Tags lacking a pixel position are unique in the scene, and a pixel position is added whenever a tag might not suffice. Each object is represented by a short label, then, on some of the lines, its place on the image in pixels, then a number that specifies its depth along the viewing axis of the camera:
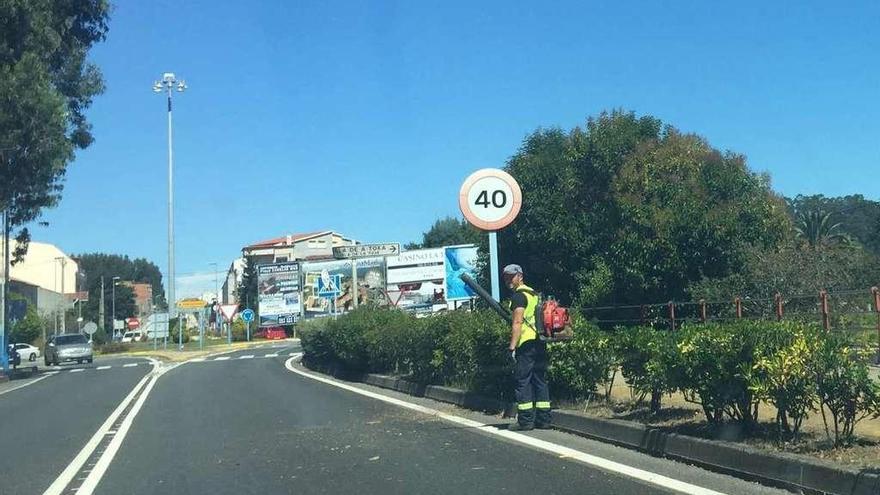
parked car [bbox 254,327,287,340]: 80.44
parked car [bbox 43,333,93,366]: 43.69
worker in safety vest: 9.87
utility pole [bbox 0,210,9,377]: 34.21
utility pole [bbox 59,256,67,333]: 88.47
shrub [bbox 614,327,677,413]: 8.22
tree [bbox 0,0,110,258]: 26.36
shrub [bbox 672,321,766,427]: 7.29
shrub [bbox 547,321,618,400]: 10.22
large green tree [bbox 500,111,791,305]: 24.23
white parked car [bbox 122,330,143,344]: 102.10
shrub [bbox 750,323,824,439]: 6.82
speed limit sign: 11.29
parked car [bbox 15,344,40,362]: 55.58
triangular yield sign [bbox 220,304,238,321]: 52.48
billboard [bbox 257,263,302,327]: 68.25
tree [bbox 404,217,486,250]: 85.06
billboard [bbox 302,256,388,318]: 66.62
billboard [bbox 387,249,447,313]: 67.38
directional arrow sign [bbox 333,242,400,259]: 32.44
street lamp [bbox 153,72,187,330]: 52.12
